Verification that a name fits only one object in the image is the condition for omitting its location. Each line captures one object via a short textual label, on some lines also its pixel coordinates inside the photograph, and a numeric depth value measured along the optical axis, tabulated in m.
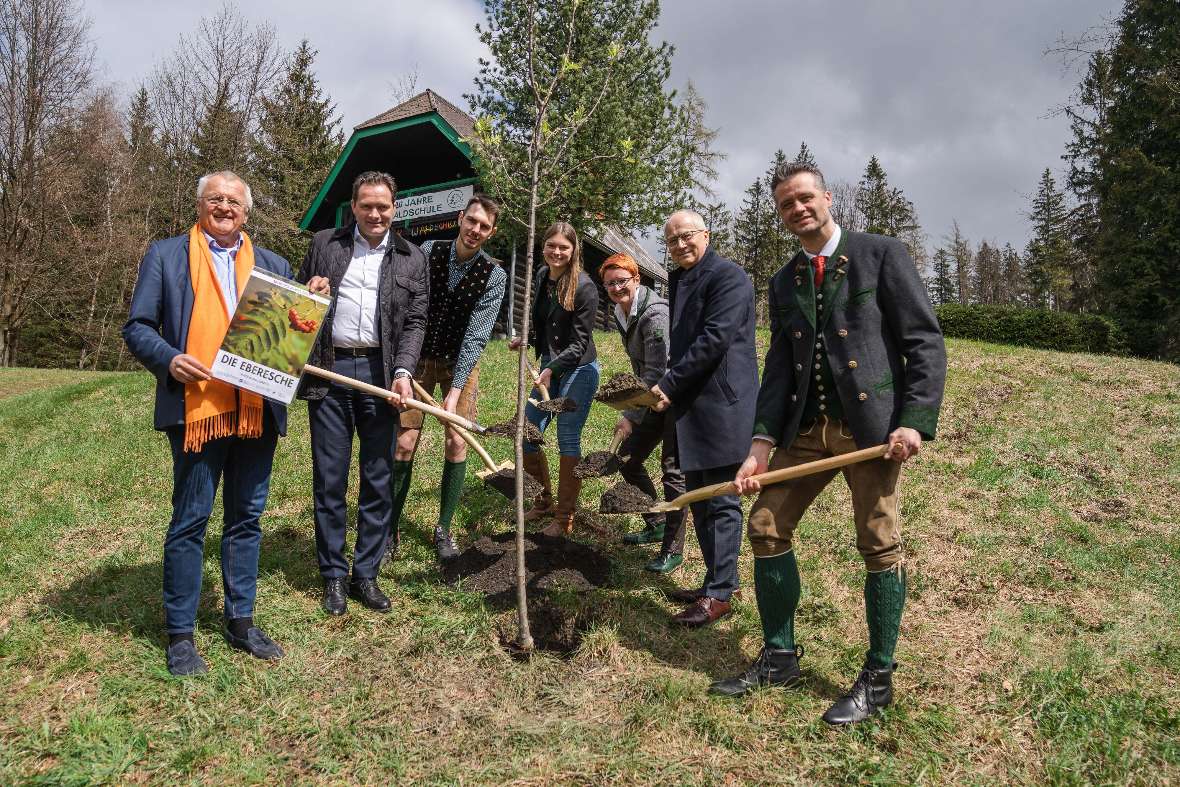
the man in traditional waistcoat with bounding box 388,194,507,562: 4.24
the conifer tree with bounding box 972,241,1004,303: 61.94
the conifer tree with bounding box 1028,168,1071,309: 41.88
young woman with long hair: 4.57
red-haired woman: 4.44
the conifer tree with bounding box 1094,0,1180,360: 18.77
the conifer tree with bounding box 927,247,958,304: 63.69
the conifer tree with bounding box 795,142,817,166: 39.18
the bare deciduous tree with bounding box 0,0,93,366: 21.39
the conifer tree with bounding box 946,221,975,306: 60.50
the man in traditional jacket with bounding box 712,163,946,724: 2.71
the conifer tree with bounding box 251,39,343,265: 23.31
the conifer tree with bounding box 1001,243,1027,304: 57.72
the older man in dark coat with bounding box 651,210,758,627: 3.59
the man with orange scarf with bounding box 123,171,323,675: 2.97
